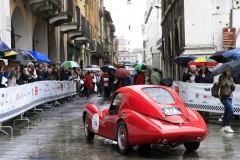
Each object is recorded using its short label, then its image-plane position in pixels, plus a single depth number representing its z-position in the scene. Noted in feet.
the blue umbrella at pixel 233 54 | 41.93
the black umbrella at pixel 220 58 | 44.78
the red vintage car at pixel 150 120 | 24.14
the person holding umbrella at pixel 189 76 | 51.08
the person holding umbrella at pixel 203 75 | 46.24
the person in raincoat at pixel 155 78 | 45.98
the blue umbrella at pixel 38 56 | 57.36
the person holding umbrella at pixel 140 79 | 57.00
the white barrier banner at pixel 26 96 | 35.57
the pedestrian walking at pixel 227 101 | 34.99
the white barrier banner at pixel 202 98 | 41.86
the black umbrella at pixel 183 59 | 57.21
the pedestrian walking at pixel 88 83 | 83.42
